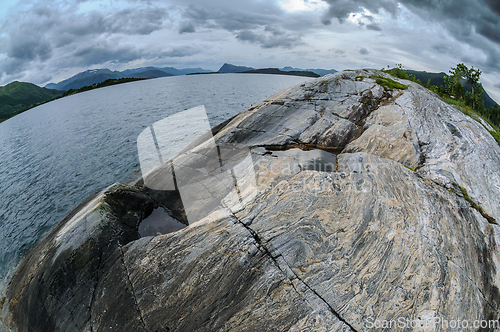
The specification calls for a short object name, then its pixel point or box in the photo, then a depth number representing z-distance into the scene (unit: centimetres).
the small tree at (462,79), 5425
